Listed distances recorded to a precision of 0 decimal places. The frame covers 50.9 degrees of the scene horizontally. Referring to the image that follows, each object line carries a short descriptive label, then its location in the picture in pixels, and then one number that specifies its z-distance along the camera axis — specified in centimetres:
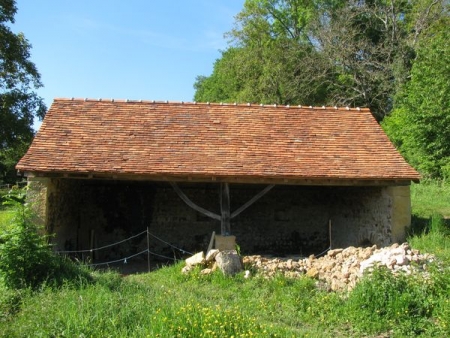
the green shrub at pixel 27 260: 672
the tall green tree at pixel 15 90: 2027
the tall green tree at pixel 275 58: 2488
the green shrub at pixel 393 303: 601
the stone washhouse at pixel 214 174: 982
